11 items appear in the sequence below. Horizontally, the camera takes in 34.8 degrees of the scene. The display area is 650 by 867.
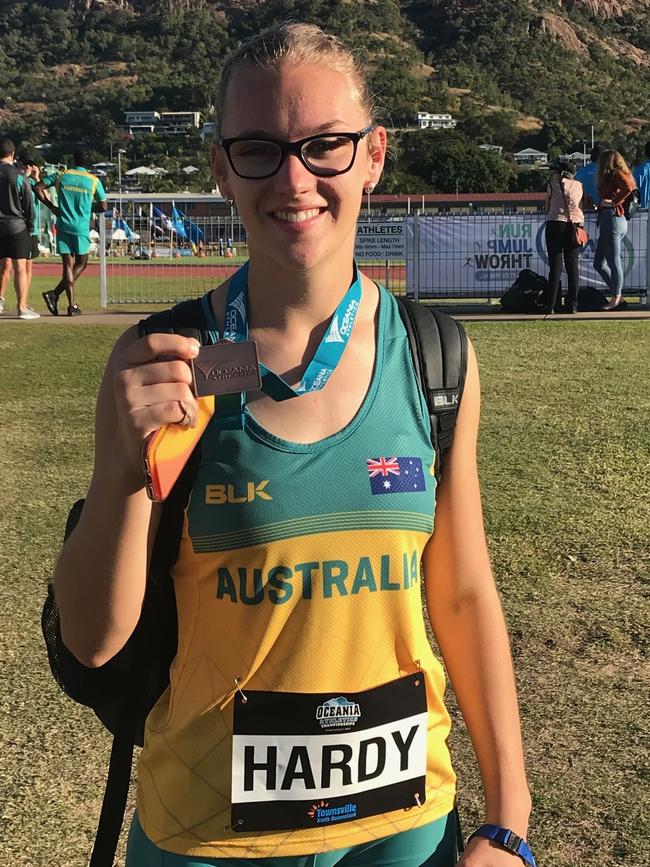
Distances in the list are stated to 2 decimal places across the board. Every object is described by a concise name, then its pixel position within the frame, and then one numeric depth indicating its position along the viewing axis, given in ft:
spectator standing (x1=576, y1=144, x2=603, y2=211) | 49.42
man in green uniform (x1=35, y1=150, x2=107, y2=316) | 48.80
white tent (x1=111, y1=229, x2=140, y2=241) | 95.81
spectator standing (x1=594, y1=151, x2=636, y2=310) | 46.98
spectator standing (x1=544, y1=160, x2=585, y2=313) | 45.65
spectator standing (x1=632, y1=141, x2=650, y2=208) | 54.29
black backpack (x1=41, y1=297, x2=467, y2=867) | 5.59
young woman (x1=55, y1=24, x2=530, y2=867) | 5.26
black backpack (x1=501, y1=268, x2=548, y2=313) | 48.88
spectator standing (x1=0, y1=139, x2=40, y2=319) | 45.42
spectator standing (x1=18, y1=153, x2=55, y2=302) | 48.70
